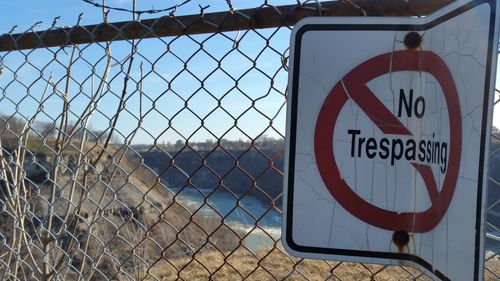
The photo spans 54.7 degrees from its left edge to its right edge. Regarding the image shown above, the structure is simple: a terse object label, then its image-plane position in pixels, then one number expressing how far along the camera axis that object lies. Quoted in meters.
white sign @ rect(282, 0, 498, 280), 1.13
